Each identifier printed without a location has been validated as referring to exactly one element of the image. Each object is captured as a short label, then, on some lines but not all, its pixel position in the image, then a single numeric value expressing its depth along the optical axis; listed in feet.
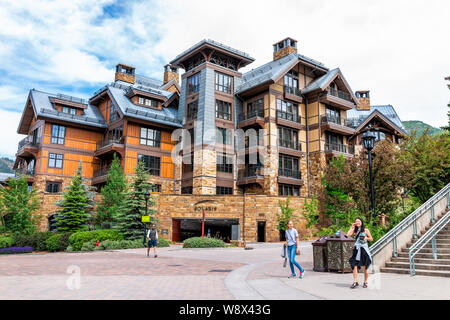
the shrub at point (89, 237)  78.54
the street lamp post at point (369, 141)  47.21
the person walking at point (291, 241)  33.82
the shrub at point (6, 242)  93.15
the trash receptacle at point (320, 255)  38.29
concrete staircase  33.22
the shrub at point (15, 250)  88.28
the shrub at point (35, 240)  91.45
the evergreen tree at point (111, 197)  99.04
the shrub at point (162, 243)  79.92
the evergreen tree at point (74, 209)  94.07
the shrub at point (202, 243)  75.92
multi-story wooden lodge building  114.11
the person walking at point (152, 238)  57.11
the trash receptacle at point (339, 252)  36.45
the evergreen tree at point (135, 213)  83.05
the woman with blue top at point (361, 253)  27.09
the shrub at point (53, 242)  86.84
